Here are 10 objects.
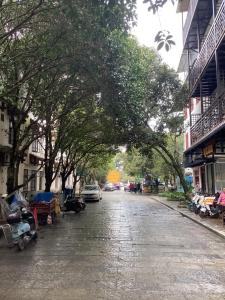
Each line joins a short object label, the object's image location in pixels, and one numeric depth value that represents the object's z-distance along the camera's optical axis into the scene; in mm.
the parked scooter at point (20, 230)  6583
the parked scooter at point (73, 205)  14716
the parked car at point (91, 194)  22471
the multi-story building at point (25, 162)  13465
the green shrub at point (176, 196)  20736
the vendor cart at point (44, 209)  10642
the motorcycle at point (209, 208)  11501
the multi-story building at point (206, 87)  10366
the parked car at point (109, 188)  46112
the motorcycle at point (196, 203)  12451
